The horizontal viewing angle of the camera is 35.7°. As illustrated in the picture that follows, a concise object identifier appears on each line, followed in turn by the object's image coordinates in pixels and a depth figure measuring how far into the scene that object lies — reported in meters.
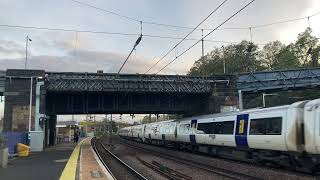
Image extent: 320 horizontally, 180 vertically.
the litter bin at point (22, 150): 38.28
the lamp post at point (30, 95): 49.69
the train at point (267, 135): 19.73
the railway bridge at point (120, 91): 51.16
